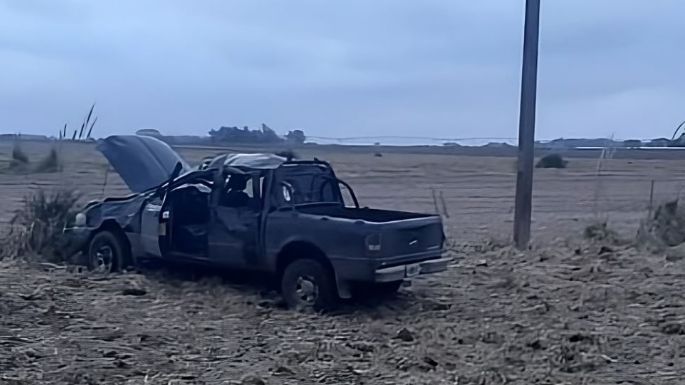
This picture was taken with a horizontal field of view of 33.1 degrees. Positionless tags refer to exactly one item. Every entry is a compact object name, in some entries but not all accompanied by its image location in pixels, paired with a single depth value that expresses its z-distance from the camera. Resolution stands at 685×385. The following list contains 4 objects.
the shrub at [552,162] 60.64
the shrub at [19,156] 41.35
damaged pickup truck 12.65
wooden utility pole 19.92
